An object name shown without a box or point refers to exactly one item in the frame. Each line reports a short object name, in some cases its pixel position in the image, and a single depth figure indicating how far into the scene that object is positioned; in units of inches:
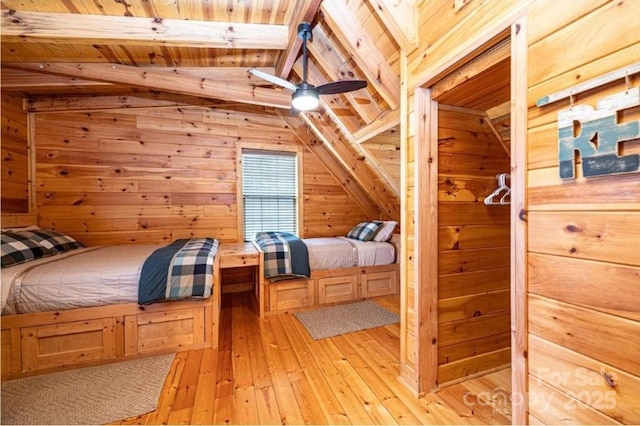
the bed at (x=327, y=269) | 110.1
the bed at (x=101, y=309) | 70.4
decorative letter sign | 28.0
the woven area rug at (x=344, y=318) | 97.0
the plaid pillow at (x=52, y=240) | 93.4
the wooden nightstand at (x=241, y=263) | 104.3
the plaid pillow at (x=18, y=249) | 77.4
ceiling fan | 74.9
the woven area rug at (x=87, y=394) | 57.6
